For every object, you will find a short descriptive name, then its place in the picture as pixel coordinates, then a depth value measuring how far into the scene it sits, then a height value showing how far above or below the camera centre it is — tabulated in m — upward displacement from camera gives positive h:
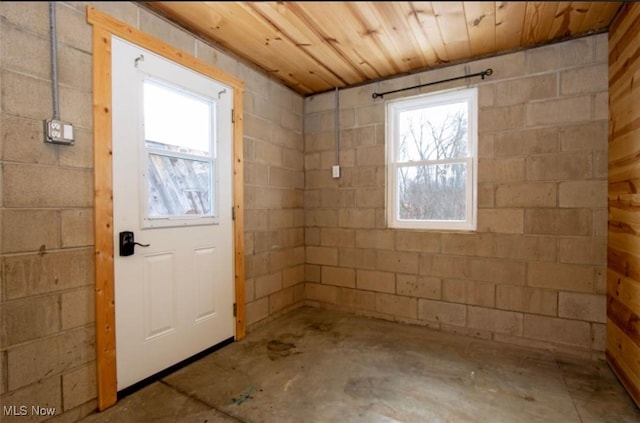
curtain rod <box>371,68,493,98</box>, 2.67 +1.11
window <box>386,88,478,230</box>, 2.83 +0.42
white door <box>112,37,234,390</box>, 1.97 -0.02
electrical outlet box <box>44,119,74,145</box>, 1.65 +0.40
